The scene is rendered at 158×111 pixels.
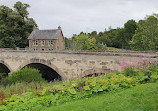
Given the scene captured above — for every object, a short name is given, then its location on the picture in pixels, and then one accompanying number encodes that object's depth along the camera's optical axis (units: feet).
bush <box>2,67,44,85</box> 55.73
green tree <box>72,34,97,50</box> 116.01
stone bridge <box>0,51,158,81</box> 42.22
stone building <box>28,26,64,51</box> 132.98
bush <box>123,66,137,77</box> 29.16
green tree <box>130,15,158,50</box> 87.52
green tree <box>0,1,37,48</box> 137.59
